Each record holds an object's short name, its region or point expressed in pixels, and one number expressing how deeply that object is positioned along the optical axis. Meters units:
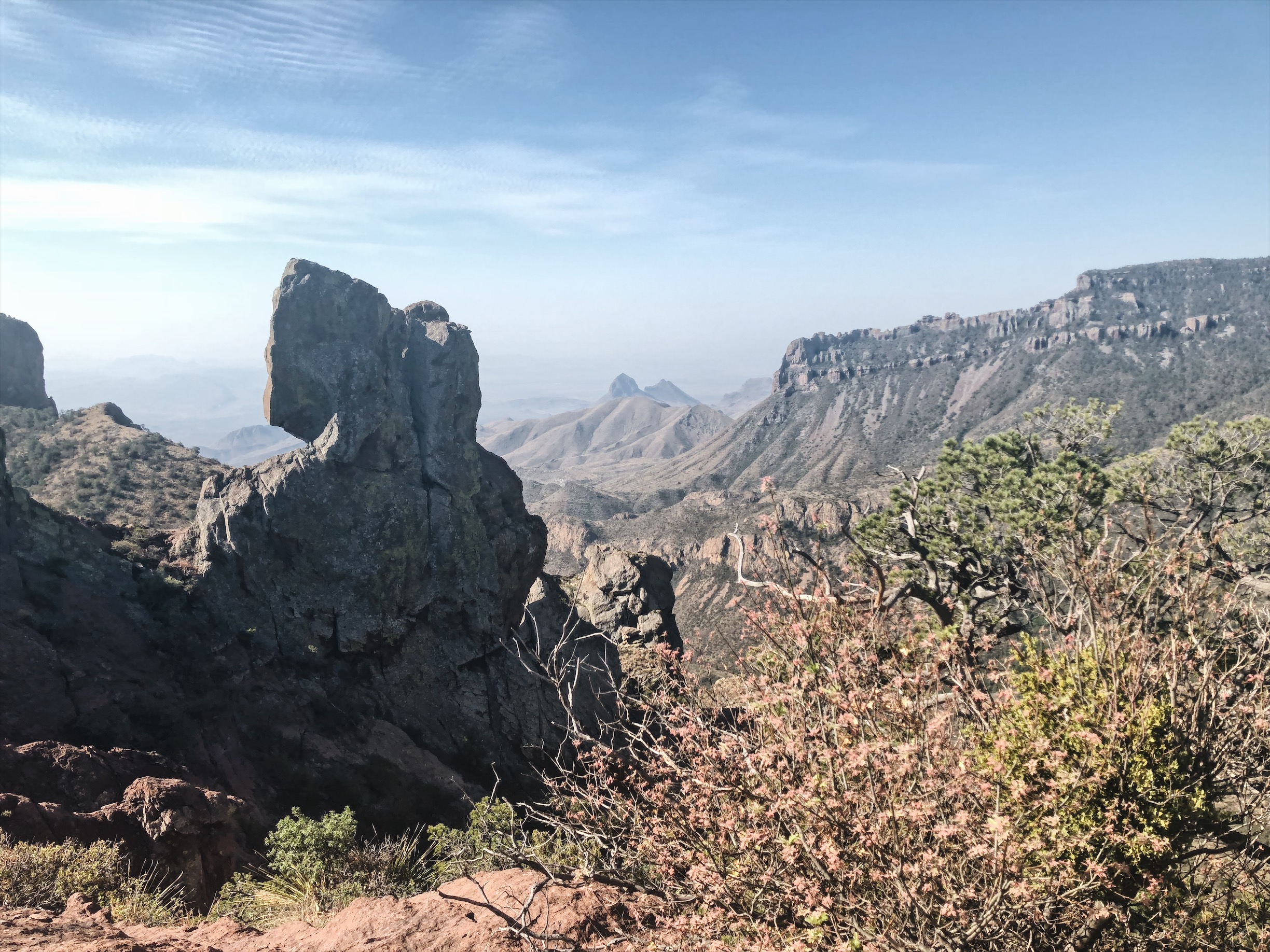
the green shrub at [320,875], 8.48
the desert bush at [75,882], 7.18
